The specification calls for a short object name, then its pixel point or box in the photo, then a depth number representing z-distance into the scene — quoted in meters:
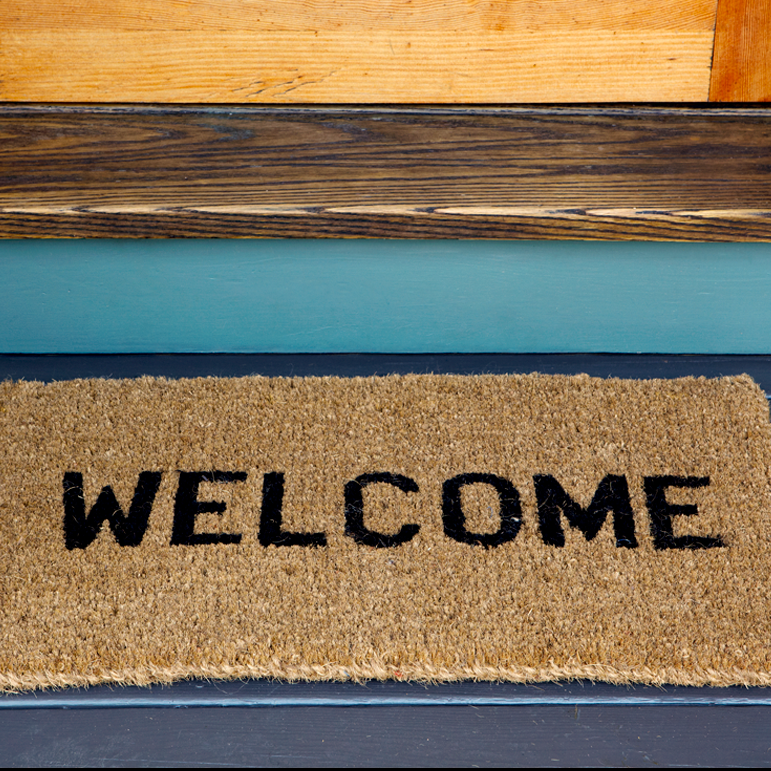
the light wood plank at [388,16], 1.00
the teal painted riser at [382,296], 1.18
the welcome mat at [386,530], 0.82
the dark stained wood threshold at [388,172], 1.06
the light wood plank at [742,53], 1.01
